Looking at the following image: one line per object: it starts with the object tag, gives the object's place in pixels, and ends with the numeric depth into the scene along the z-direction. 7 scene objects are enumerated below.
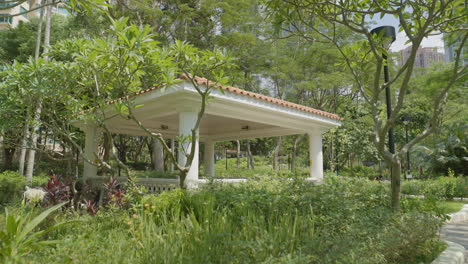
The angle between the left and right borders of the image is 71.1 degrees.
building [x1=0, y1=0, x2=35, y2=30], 42.77
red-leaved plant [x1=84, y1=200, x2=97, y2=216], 7.24
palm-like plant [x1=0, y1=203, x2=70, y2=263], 3.04
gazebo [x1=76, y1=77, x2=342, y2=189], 8.01
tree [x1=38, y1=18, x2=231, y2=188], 4.43
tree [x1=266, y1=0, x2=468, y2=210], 4.47
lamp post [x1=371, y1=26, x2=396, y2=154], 6.41
